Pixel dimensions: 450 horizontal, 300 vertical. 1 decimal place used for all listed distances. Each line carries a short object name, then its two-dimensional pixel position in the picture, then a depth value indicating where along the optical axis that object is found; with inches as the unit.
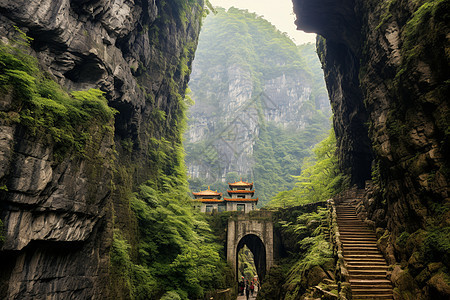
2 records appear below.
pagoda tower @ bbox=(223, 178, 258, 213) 1228.8
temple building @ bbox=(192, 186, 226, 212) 1261.1
